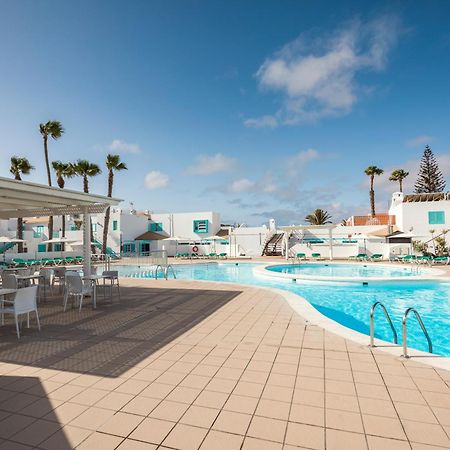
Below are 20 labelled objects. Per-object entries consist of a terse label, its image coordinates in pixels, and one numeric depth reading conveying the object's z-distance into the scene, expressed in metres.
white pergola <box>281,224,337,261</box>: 23.07
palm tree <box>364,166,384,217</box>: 36.22
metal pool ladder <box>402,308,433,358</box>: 3.83
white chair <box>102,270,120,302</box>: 9.12
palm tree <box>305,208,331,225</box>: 40.12
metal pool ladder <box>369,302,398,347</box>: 4.35
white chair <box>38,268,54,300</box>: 9.14
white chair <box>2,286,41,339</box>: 5.16
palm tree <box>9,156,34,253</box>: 24.77
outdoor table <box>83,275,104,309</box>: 7.47
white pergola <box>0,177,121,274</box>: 6.68
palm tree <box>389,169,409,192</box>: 39.47
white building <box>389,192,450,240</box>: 24.77
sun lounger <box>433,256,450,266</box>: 18.82
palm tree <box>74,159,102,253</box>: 27.05
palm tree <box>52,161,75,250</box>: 27.89
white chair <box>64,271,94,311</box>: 7.23
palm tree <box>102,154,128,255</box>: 28.08
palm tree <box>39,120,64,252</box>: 25.20
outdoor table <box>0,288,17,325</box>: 5.91
